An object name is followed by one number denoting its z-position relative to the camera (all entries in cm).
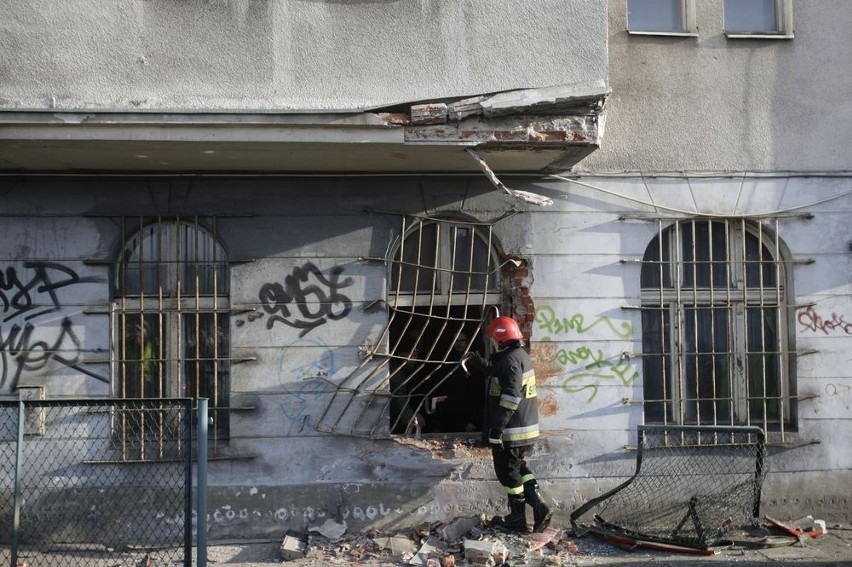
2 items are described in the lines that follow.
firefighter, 717
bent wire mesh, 717
